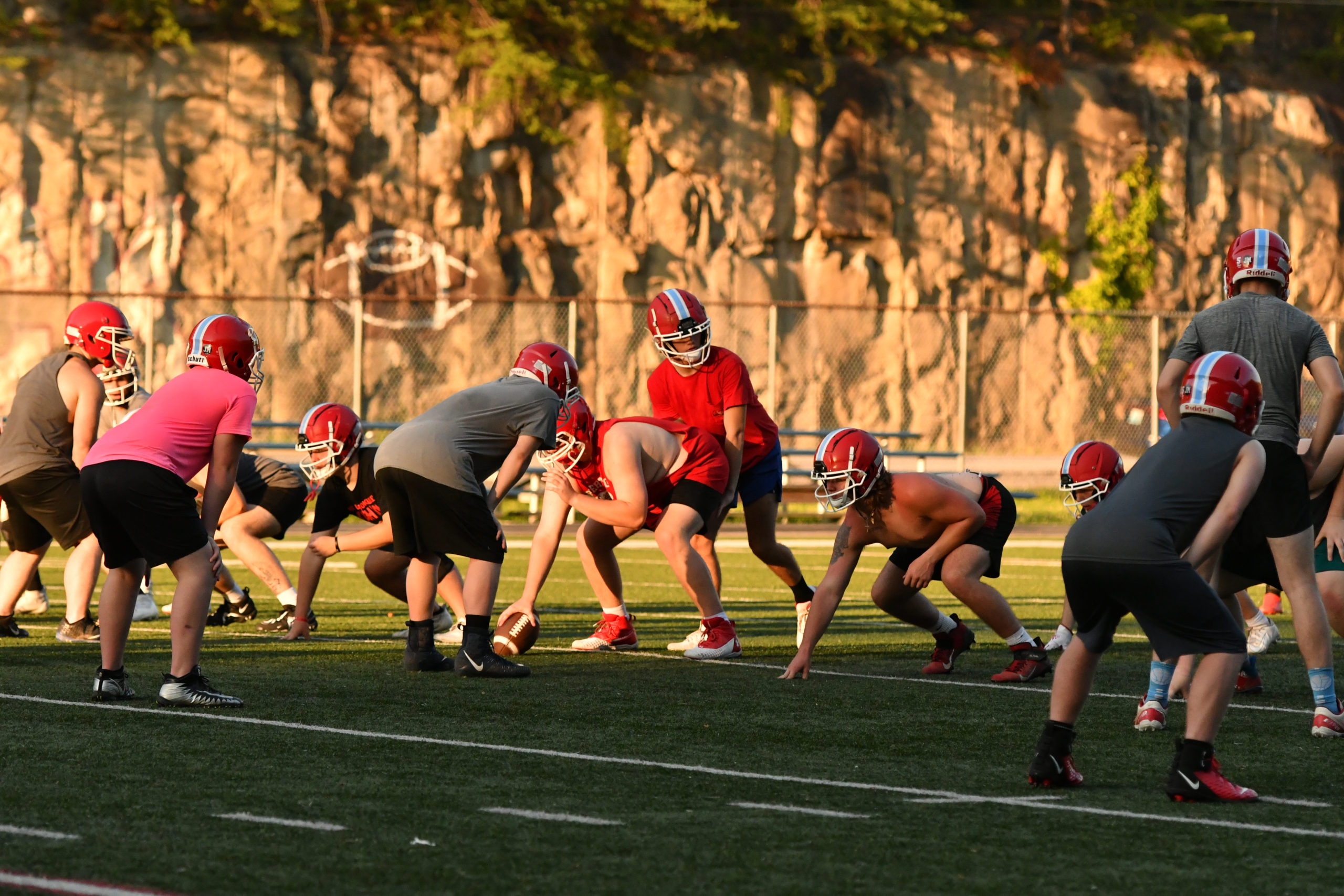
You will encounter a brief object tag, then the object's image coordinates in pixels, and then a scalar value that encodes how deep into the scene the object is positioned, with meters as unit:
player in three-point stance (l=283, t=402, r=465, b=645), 20.27
